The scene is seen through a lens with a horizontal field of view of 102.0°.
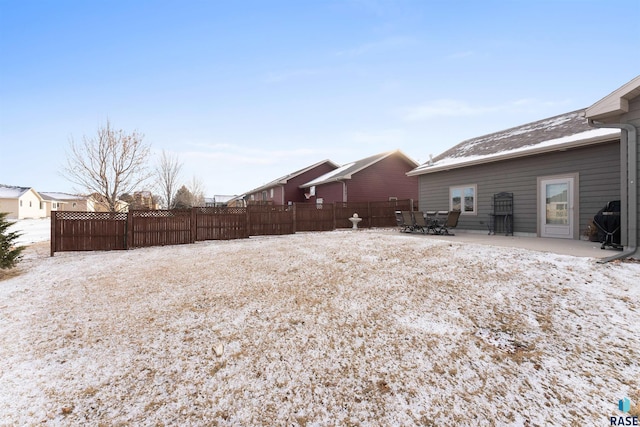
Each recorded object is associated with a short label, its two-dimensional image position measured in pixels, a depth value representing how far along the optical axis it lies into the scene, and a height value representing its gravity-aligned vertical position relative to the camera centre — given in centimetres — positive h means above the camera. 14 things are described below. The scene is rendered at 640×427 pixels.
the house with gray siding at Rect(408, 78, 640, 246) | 780 +137
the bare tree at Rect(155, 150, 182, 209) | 2481 +372
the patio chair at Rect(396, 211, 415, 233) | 1162 -48
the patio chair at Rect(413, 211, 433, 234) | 1109 -48
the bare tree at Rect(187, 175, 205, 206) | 4025 +360
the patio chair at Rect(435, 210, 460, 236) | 1068 -47
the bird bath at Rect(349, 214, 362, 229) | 1464 -49
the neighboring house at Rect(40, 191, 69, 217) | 4621 +225
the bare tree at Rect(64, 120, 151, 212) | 1472 +313
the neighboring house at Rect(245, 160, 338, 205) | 2434 +262
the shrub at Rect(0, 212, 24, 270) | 628 -94
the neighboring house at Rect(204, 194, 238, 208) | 5438 +295
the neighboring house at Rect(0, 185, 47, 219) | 3575 +158
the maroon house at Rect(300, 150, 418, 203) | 1903 +230
